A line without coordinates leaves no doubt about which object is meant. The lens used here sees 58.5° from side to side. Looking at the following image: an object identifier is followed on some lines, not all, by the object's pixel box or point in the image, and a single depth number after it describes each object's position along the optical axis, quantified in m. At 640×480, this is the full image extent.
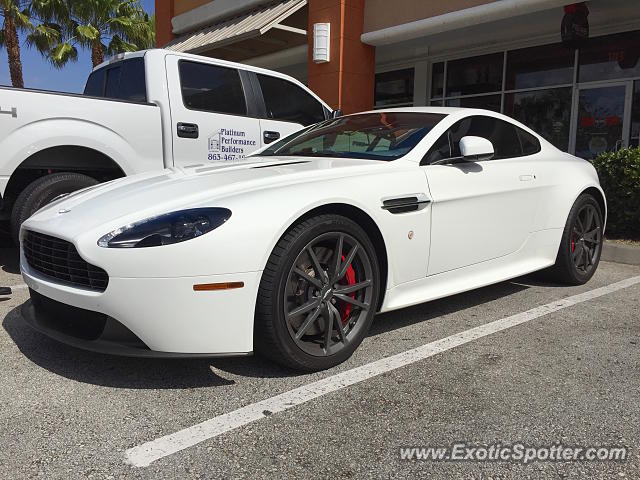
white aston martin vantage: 2.42
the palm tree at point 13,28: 19.36
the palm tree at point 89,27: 20.47
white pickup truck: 4.48
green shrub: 6.40
